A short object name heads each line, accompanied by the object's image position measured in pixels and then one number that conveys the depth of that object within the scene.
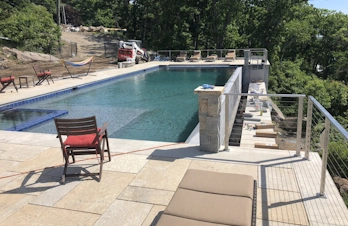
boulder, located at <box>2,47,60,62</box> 19.33
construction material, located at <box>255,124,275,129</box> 7.42
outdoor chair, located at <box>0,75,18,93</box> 10.49
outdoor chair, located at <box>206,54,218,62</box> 21.53
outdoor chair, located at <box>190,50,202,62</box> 22.11
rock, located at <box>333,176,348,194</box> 3.75
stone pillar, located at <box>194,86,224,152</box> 4.27
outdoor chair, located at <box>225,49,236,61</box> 21.11
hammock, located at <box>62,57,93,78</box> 13.52
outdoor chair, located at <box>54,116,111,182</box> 3.65
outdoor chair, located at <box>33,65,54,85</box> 12.05
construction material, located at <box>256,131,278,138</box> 6.85
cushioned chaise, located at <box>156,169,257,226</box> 2.14
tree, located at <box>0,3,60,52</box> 20.64
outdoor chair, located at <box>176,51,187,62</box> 22.36
